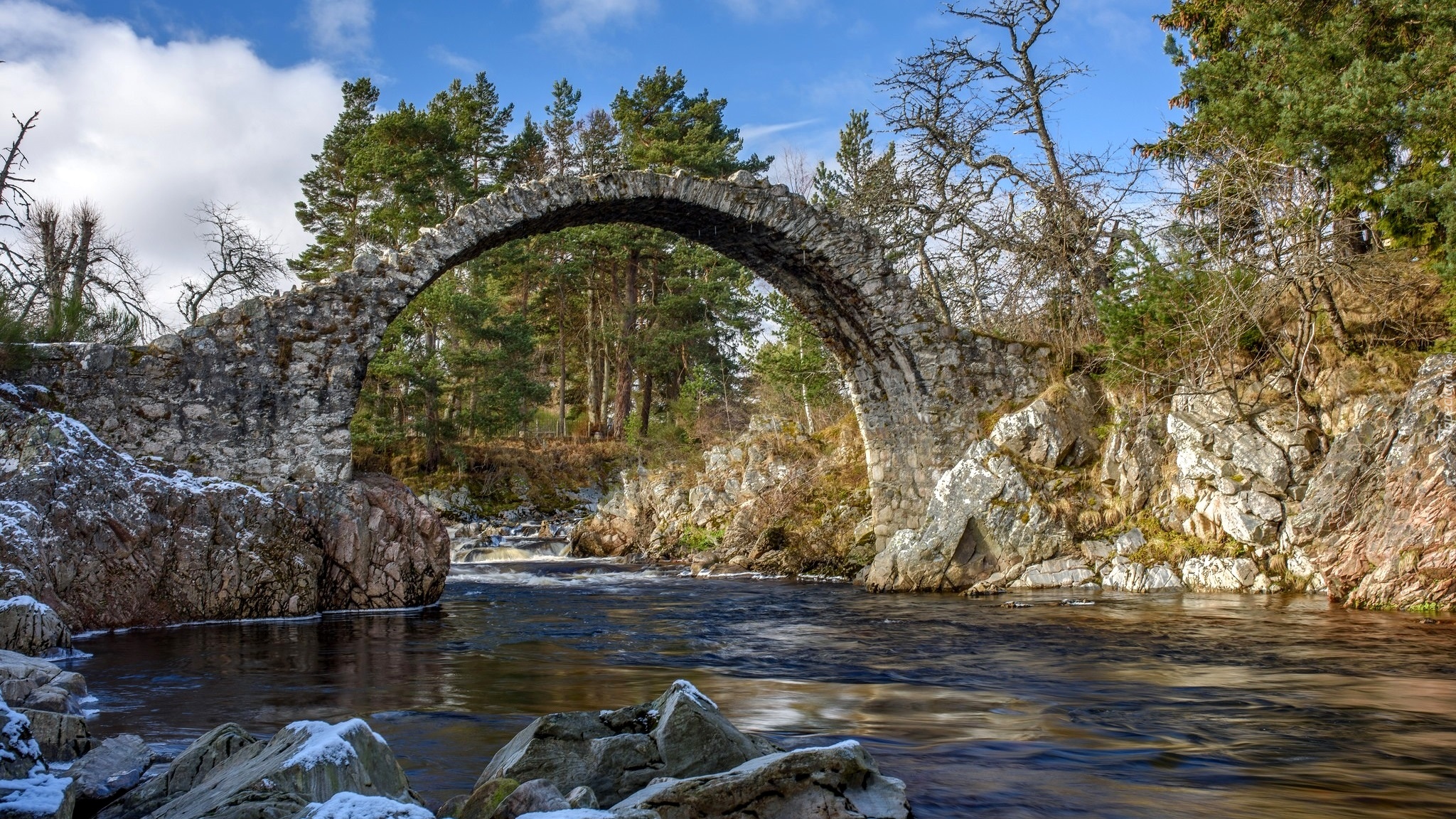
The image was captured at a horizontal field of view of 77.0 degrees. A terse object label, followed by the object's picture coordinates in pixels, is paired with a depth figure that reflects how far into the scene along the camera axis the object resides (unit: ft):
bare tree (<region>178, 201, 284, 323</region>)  63.16
